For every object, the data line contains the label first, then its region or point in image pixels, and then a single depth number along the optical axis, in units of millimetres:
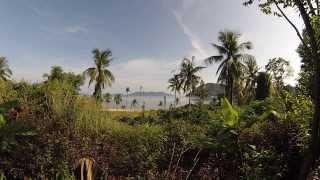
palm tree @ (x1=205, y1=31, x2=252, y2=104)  19771
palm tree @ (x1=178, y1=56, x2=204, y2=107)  25278
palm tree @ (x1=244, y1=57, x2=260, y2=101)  18546
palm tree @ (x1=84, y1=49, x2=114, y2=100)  26730
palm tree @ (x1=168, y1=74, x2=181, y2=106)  25997
